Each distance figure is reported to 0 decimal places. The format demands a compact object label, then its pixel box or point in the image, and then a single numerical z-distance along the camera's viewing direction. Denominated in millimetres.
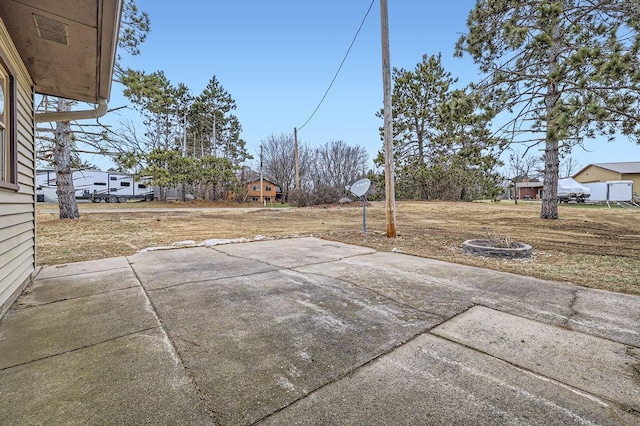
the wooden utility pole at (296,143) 23266
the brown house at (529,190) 40969
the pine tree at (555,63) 5477
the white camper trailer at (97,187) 24516
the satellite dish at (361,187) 7355
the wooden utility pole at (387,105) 6395
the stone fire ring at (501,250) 4820
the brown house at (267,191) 36644
